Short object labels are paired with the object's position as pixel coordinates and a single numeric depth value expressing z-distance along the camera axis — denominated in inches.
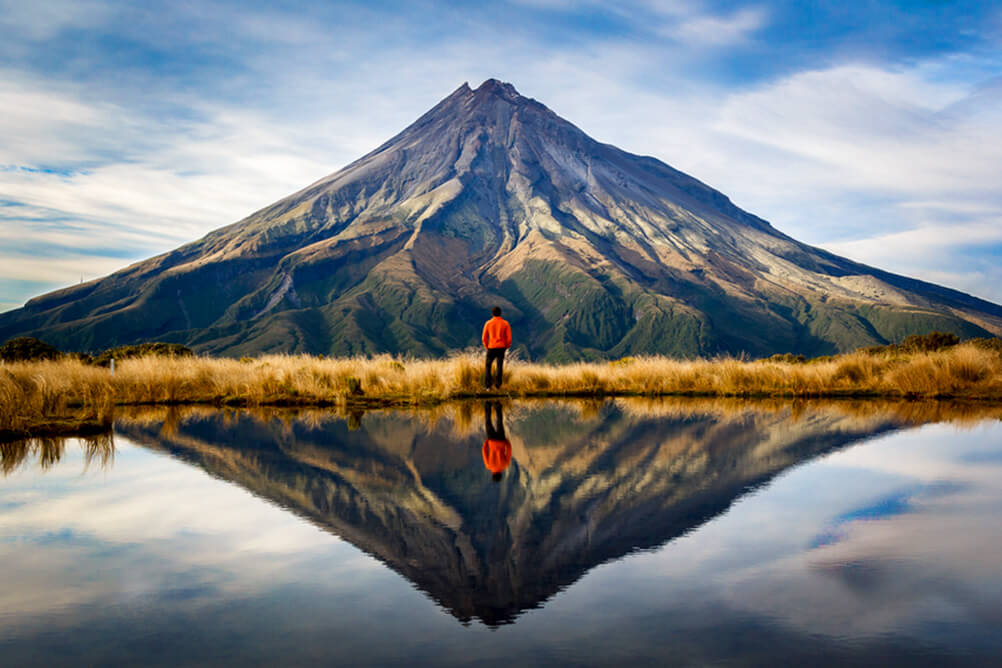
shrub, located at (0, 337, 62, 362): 927.7
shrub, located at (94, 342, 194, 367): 954.5
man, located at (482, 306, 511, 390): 624.7
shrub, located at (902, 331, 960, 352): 1166.4
